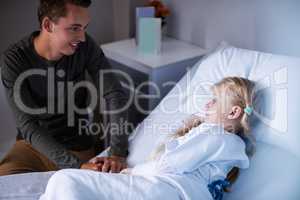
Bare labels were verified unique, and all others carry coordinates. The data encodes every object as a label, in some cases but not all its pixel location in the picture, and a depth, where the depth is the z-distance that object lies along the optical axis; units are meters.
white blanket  1.07
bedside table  1.84
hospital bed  1.21
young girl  1.09
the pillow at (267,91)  1.28
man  1.43
